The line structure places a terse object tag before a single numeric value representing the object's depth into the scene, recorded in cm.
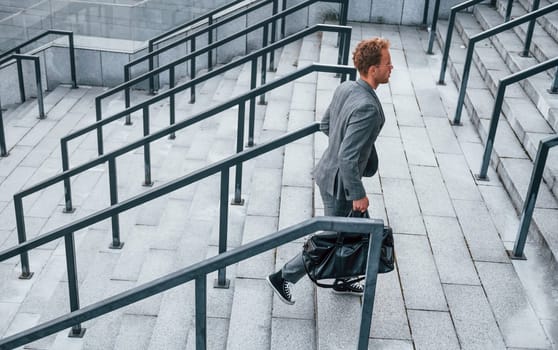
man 333
